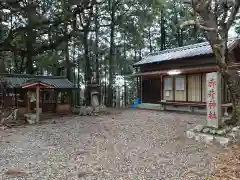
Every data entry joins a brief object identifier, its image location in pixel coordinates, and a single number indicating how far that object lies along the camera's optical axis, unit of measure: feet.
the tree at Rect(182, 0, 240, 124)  17.31
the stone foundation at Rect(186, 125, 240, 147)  15.81
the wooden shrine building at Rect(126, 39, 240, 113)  35.37
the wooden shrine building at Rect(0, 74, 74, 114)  31.31
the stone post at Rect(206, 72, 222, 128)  17.77
